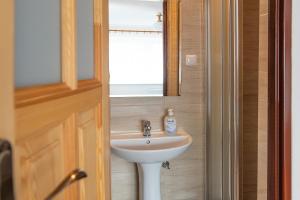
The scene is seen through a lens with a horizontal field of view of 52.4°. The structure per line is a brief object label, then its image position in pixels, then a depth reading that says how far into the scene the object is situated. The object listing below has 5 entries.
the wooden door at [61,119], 0.39
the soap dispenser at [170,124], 2.24
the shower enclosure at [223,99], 1.79
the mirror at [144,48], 2.26
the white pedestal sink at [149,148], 2.00
